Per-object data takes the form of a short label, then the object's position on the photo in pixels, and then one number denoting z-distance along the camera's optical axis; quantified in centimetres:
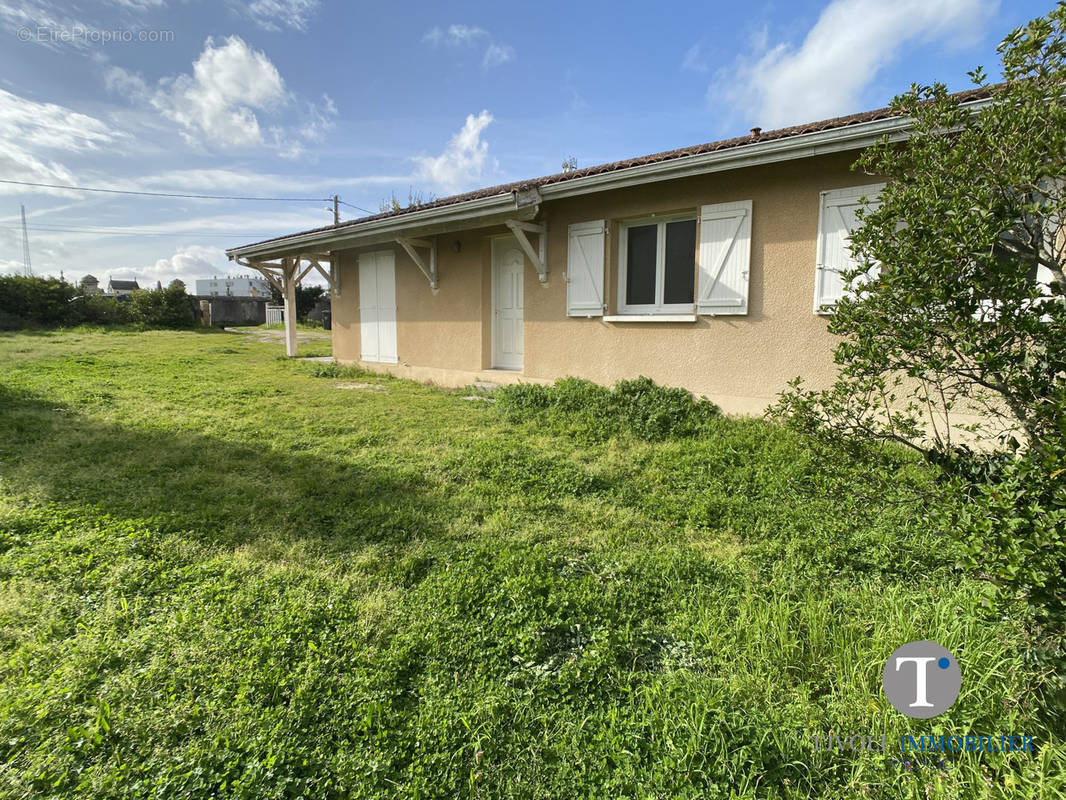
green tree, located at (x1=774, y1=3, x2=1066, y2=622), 139
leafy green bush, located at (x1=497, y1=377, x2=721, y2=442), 546
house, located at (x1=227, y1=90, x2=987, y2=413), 515
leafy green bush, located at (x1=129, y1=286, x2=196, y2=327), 2139
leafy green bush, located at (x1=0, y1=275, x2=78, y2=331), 1814
